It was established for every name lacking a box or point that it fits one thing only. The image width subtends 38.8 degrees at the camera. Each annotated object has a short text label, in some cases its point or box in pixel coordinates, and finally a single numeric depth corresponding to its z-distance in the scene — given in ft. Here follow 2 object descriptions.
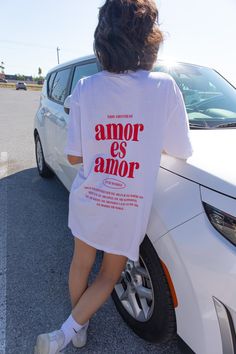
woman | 4.97
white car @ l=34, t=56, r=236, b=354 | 4.75
